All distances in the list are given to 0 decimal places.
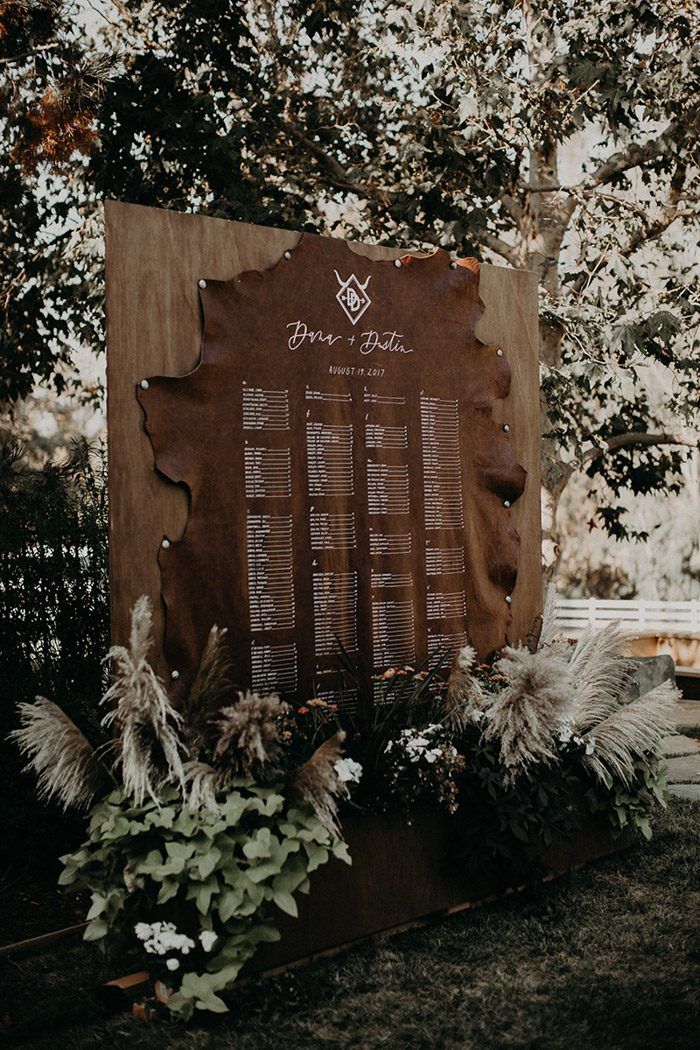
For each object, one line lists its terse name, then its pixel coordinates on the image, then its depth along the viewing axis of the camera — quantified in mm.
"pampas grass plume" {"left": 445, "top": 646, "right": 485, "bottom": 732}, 4035
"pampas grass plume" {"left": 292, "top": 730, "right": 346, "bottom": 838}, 3213
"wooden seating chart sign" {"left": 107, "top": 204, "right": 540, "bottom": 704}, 3756
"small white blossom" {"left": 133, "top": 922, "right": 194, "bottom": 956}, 3090
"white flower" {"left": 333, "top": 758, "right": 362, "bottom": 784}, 3467
